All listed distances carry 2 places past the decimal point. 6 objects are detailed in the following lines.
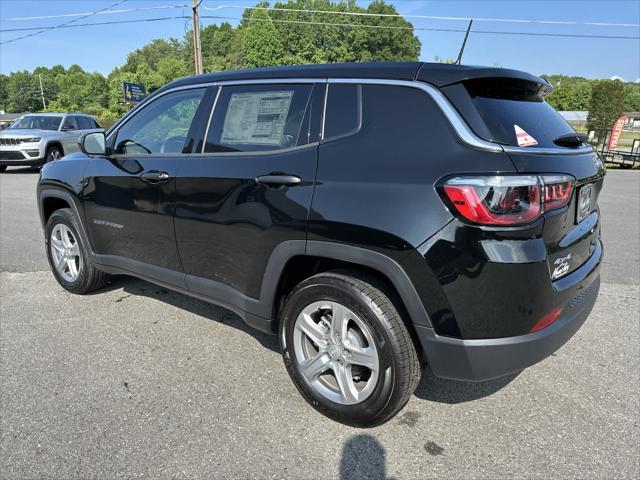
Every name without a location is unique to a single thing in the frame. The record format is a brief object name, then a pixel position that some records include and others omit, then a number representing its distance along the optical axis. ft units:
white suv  45.80
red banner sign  77.92
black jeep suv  6.51
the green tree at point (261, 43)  252.21
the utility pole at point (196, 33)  75.61
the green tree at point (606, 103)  117.60
